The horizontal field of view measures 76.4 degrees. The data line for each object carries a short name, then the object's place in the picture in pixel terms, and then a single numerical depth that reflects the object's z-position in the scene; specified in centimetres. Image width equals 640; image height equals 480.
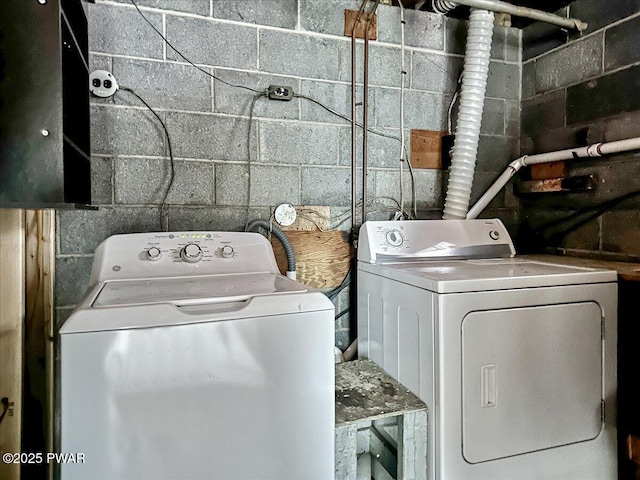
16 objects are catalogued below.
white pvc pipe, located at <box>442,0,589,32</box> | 182
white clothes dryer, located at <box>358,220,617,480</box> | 123
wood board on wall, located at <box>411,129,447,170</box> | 205
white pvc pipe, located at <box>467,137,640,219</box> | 167
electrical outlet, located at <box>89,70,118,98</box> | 159
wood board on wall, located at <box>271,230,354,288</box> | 186
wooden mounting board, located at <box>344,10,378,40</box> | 192
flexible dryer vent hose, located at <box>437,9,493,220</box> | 189
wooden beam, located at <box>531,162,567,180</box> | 197
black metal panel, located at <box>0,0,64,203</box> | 102
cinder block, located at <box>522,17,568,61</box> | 204
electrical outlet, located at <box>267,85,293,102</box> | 180
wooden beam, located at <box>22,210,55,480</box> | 145
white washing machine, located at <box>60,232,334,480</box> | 88
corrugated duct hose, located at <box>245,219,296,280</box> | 175
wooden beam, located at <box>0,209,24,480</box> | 127
